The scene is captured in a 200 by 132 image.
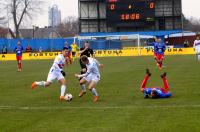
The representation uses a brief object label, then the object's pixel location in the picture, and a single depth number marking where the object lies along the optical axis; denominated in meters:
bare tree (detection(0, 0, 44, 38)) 102.25
